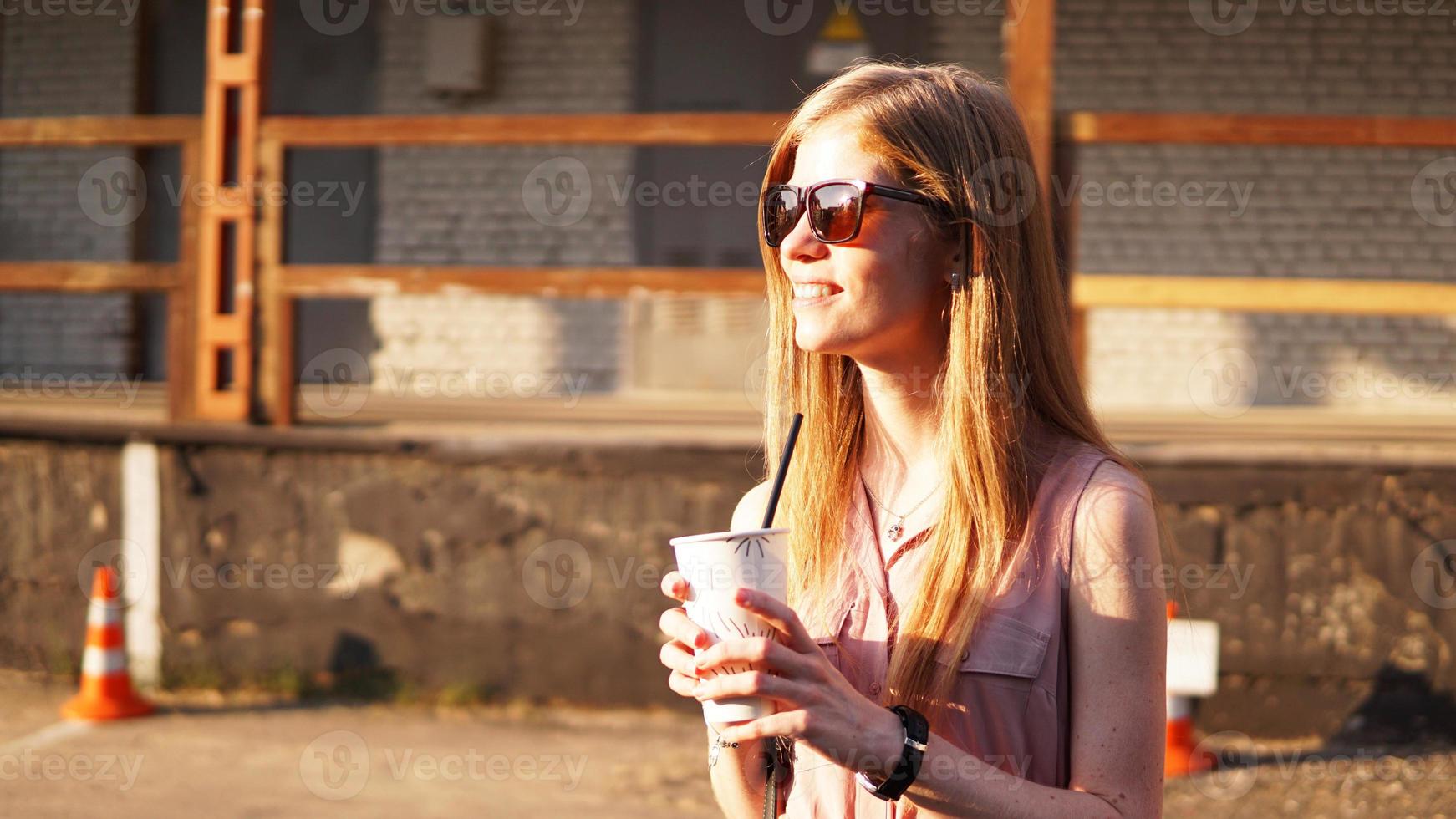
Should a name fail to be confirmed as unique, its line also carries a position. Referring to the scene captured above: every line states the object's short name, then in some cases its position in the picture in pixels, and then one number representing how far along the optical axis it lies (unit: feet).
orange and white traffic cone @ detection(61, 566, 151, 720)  32.78
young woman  10.64
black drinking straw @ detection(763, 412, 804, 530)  11.21
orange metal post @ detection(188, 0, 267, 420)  34.99
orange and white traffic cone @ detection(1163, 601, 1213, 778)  29.07
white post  34.65
